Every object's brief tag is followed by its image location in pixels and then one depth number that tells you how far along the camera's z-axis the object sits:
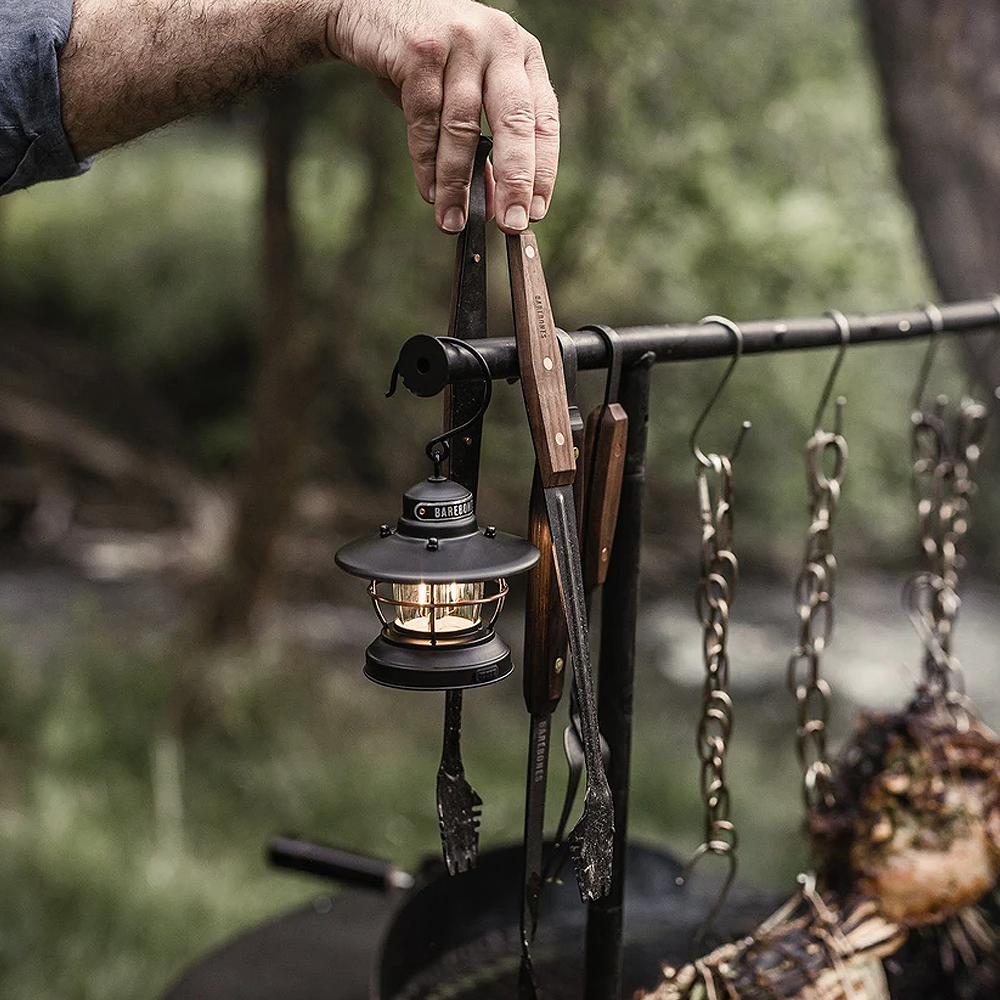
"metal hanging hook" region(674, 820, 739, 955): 1.40
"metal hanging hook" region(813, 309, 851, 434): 1.51
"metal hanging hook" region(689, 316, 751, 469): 1.33
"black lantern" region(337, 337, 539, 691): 1.01
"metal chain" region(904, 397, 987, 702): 1.77
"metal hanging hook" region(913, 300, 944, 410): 1.68
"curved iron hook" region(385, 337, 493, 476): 1.05
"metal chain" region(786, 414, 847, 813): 1.53
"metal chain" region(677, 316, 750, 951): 1.35
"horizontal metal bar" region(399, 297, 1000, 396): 1.04
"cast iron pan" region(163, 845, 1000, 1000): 1.76
